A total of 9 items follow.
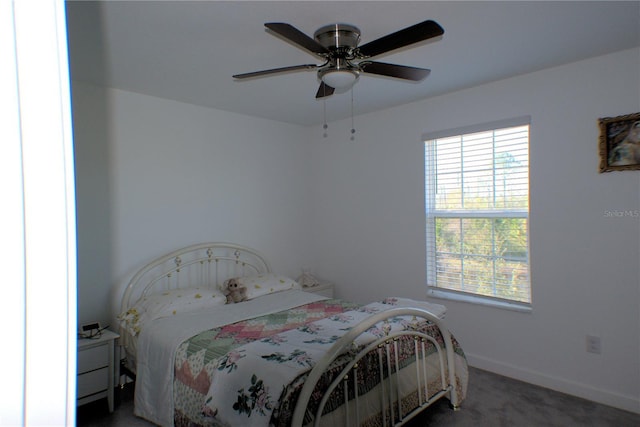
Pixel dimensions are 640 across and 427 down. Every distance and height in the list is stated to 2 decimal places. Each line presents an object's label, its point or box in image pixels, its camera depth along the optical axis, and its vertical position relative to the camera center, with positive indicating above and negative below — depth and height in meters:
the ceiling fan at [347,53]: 1.63 +0.77
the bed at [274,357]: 1.69 -0.80
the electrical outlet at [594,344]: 2.66 -1.00
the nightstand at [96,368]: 2.49 -1.07
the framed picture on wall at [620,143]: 2.50 +0.45
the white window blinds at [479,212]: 3.08 -0.03
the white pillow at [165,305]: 2.74 -0.73
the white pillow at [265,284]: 3.41 -0.70
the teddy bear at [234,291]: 3.32 -0.72
